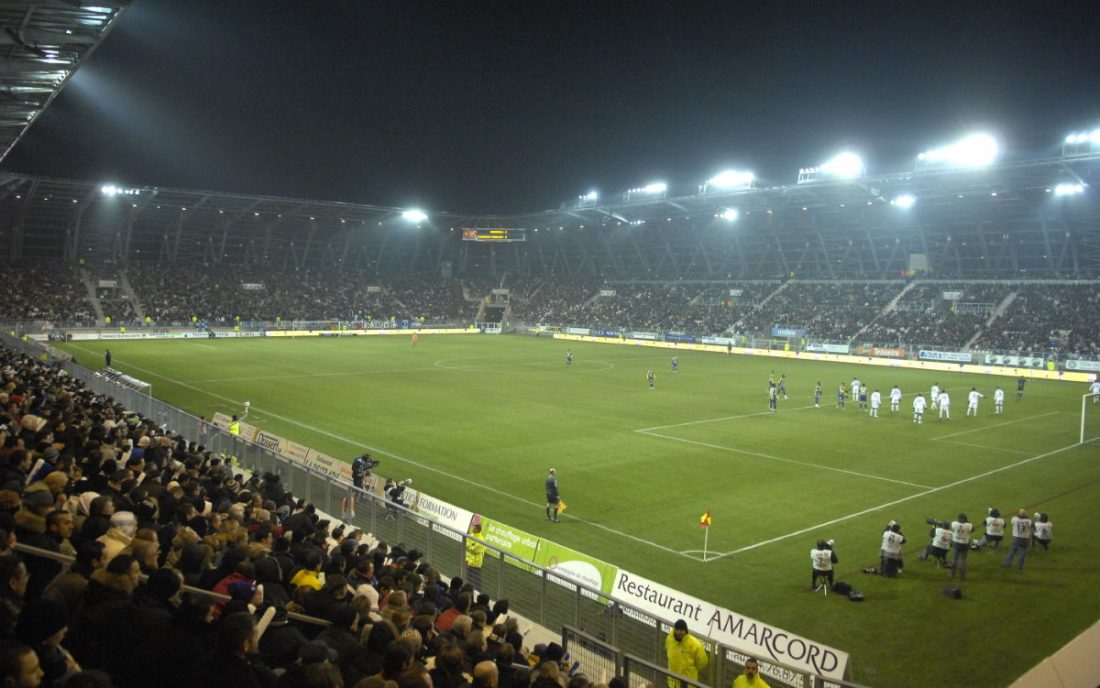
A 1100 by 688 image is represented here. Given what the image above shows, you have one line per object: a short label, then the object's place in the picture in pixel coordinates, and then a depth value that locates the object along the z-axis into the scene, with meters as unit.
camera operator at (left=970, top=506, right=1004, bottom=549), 17.59
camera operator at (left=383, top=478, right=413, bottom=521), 18.11
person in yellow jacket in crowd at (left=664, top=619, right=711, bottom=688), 9.89
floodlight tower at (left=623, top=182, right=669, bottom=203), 83.94
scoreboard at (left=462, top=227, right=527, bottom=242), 107.00
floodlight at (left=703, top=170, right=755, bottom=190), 75.00
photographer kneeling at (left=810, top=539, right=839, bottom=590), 15.02
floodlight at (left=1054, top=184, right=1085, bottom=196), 59.38
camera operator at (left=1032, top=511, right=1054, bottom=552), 17.62
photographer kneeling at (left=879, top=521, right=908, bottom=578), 15.89
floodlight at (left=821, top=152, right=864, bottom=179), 65.12
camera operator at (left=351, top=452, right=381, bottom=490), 19.61
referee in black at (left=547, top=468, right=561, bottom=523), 19.38
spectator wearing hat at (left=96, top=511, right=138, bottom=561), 6.89
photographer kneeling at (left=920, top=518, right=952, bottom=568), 16.30
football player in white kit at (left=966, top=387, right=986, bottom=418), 37.41
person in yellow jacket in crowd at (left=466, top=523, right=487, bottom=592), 13.74
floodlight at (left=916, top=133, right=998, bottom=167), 55.75
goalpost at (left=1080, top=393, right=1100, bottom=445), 32.31
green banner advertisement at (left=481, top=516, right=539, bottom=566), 15.15
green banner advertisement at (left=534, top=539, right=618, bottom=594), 13.66
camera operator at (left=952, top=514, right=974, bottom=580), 15.70
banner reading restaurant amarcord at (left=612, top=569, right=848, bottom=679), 10.67
